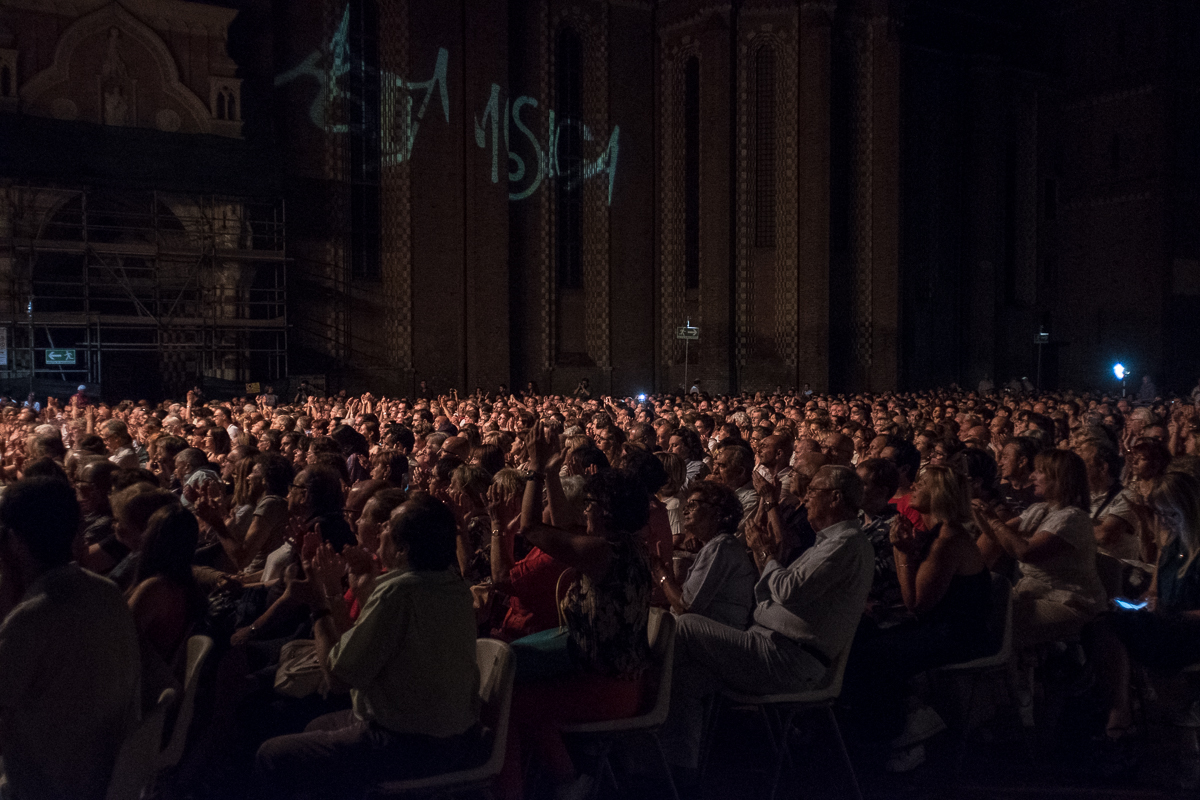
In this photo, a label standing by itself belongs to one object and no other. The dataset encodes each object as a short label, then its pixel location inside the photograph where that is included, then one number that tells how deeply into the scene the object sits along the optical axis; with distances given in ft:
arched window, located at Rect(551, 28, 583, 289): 107.45
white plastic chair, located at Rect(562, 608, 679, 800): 14.32
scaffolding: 78.02
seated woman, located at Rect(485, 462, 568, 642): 17.16
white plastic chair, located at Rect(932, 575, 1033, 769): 16.90
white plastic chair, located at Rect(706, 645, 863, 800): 15.49
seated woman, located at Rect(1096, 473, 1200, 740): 17.57
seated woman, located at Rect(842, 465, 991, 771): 16.99
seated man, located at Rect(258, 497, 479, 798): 12.28
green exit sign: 77.97
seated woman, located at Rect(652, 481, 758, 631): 16.93
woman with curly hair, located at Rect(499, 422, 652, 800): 14.01
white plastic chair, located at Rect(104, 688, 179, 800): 11.25
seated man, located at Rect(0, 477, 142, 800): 10.66
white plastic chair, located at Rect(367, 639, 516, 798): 12.69
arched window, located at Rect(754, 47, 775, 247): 110.52
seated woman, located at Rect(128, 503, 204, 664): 13.24
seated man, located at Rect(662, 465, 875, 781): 15.46
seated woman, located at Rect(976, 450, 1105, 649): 18.75
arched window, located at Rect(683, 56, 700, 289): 112.27
